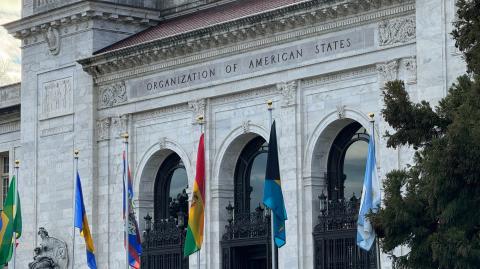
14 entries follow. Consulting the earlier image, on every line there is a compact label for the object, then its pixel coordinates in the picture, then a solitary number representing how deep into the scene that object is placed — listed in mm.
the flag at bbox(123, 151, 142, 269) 51638
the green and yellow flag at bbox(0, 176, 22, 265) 55438
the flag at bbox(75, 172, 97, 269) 53250
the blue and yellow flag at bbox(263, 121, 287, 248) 45406
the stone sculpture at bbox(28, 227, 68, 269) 58000
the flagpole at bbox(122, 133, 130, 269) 51250
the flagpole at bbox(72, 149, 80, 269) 57312
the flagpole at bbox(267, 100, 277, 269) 45559
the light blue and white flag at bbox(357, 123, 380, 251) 44688
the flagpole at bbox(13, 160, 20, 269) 56403
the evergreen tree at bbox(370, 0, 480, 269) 34250
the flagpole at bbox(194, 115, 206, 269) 51250
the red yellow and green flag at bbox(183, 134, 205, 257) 48375
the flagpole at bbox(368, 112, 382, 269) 44853
